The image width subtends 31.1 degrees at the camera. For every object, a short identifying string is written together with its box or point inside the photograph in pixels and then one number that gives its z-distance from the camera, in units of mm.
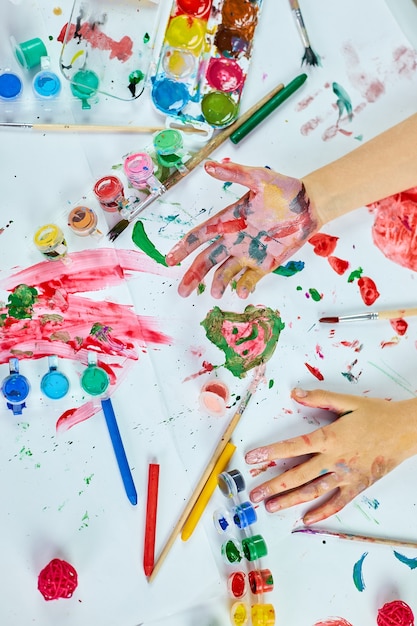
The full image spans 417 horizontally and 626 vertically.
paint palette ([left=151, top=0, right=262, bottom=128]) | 1418
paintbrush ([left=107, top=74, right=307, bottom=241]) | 1368
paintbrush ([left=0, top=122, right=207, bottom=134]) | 1384
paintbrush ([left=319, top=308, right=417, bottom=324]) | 1363
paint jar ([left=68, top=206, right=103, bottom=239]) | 1332
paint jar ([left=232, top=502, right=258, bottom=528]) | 1289
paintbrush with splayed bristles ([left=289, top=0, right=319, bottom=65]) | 1453
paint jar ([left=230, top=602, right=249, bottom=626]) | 1269
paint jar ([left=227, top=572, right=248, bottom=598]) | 1273
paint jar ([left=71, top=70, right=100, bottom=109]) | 1410
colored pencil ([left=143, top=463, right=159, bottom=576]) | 1258
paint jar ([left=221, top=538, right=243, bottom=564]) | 1275
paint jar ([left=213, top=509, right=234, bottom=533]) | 1293
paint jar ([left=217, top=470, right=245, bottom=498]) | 1292
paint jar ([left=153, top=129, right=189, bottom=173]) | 1387
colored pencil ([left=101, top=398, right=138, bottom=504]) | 1272
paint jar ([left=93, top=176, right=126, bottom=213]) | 1355
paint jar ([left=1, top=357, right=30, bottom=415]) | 1276
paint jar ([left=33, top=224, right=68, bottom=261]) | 1315
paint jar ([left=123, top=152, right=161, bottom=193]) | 1365
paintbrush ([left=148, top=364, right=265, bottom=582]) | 1268
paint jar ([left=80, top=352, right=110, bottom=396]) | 1300
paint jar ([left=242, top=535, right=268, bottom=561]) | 1278
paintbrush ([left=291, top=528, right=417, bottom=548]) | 1313
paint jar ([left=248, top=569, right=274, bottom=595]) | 1280
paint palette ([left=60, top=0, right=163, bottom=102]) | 1414
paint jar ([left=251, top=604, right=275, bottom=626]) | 1271
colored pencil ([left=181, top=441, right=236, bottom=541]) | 1281
